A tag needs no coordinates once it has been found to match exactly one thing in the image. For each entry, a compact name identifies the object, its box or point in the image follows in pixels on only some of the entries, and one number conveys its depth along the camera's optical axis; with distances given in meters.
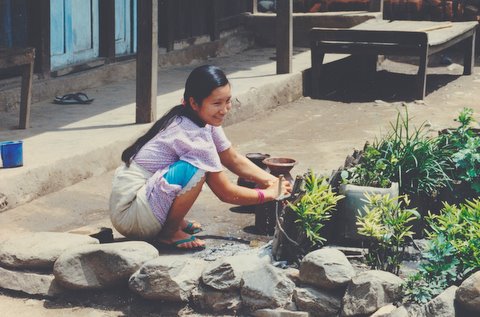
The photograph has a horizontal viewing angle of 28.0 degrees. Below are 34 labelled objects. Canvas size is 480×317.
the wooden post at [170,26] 12.54
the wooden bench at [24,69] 8.12
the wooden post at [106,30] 11.27
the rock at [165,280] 4.96
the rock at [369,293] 4.61
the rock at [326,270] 4.72
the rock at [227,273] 4.93
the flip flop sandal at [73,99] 9.68
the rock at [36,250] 5.26
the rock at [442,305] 4.49
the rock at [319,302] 4.77
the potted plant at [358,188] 5.25
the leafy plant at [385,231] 4.93
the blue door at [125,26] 11.65
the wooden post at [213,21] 14.03
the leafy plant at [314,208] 5.08
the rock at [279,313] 4.80
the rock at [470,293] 4.41
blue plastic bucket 6.72
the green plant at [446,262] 4.65
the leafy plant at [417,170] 5.52
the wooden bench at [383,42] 11.30
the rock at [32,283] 5.23
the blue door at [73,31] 10.38
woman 5.31
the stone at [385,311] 4.56
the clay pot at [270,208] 5.89
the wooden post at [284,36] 11.73
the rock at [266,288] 4.84
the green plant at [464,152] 5.55
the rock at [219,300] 4.94
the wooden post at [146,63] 8.72
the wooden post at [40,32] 9.95
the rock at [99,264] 5.05
